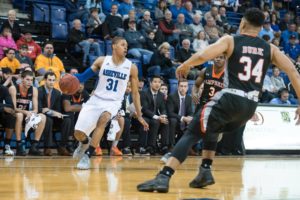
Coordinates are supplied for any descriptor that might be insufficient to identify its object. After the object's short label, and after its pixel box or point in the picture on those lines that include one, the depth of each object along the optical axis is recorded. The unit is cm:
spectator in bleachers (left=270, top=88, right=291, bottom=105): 1650
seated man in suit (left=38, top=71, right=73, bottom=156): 1279
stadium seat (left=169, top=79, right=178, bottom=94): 1603
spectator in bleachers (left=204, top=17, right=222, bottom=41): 1914
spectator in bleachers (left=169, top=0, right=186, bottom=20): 1968
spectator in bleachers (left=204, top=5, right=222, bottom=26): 2006
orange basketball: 853
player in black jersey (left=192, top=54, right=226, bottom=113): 876
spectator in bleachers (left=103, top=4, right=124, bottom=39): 1633
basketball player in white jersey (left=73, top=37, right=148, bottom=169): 907
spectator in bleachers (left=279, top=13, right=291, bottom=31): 2286
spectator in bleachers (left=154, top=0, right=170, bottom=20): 1890
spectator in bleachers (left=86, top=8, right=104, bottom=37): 1650
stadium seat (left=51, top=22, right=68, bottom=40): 1600
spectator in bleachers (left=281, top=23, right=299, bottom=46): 2162
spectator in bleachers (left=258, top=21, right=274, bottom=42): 2070
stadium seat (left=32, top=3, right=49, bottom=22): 1623
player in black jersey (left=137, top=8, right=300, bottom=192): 610
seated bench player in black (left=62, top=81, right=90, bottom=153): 1304
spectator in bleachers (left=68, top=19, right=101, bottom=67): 1554
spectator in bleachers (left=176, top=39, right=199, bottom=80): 1730
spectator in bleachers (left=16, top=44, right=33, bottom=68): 1366
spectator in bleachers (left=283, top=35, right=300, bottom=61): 2105
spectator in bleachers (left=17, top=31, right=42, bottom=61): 1444
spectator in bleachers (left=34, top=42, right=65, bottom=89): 1395
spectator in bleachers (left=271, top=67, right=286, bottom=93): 1841
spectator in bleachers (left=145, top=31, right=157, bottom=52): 1700
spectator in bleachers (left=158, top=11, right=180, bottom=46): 1812
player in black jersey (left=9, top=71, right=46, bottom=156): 1233
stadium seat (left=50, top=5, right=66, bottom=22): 1630
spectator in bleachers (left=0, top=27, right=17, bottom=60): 1395
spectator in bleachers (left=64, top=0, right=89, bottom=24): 1670
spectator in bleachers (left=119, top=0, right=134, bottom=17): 1802
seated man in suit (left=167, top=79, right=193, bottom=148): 1433
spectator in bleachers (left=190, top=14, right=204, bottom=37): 1917
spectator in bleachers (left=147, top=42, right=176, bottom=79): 1595
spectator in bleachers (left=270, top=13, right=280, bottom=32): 2220
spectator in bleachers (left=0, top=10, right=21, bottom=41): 1464
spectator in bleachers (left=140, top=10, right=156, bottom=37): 1739
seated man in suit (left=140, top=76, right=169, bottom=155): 1406
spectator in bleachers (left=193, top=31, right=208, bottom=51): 1803
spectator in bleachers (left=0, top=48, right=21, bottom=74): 1325
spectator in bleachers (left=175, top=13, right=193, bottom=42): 1848
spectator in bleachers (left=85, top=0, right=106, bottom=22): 1708
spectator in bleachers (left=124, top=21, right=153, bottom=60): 1627
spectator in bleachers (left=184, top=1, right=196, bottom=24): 1972
